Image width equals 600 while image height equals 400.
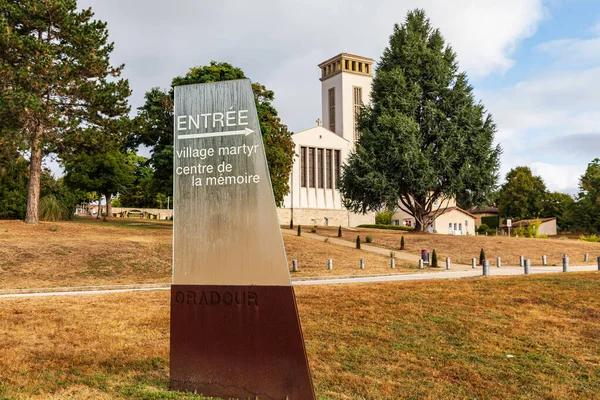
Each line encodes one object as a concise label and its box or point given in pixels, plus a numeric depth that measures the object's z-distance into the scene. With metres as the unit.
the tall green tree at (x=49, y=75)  26.41
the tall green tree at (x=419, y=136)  38.94
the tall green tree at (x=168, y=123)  33.66
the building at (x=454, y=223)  60.78
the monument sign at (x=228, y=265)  5.95
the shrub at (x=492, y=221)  77.59
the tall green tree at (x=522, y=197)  75.38
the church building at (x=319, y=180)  64.75
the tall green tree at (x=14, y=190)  32.12
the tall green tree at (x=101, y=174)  43.66
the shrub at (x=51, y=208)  33.31
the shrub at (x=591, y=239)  49.59
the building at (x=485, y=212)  87.12
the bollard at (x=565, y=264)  21.94
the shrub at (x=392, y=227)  55.54
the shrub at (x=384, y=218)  66.31
